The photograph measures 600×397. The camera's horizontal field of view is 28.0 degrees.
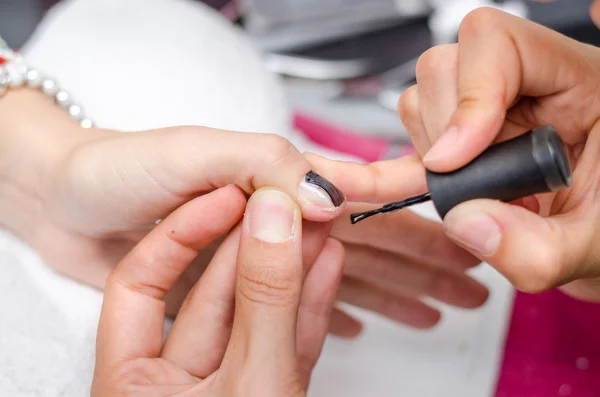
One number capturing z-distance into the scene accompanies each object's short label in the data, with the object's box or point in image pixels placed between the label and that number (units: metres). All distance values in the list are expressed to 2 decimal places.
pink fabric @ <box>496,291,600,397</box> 0.39
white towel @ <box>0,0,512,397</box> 0.36
